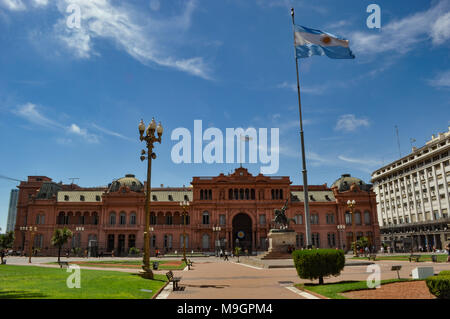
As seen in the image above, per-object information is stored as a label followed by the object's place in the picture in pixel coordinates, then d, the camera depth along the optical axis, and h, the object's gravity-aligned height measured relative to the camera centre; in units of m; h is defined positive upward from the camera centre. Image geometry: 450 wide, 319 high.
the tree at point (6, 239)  66.61 -1.23
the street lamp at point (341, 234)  73.25 -1.06
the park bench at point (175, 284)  15.96 -2.57
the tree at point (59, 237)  47.69 -0.67
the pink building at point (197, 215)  70.62 +3.40
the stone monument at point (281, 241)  35.19 -1.20
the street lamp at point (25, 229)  67.47 +0.83
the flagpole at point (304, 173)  21.86 +3.80
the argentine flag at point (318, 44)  23.41 +13.14
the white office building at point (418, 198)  68.81 +7.33
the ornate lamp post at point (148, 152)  20.02 +5.10
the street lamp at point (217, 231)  60.13 -0.08
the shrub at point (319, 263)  15.91 -1.62
